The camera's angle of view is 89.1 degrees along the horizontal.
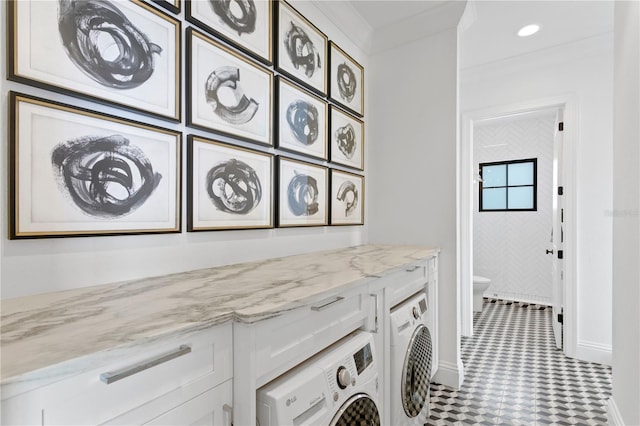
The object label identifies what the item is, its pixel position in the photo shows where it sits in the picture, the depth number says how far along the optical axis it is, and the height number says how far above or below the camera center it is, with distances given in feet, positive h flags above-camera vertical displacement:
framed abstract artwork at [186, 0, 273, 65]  4.59 +2.91
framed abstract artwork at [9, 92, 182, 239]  3.00 +0.40
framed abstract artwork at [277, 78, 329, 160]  6.02 +1.81
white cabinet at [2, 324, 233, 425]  1.68 -1.07
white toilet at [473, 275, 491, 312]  12.42 -3.04
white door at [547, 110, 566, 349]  9.50 -0.58
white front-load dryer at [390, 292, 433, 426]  4.88 -2.46
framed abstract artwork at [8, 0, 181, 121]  3.02 +1.70
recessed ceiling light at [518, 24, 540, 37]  8.53 +4.86
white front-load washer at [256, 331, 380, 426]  2.79 -1.76
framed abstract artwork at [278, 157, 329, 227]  6.04 +0.35
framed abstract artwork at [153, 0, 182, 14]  4.09 +2.64
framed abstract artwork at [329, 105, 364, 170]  7.47 +1.77
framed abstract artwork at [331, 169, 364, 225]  7.52 +0.32
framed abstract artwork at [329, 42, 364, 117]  7.47 +3.20
